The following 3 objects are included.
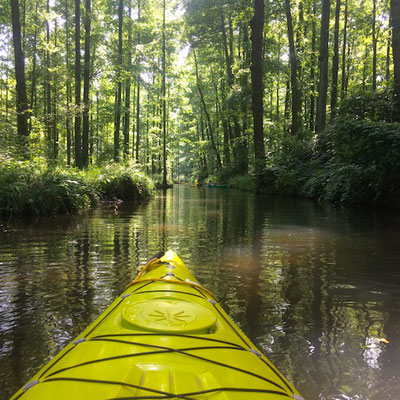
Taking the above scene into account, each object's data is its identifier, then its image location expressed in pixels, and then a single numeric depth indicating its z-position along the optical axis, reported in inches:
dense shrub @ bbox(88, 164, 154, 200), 491.8
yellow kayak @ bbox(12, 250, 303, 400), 50.7
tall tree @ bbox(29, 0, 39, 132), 738.4
